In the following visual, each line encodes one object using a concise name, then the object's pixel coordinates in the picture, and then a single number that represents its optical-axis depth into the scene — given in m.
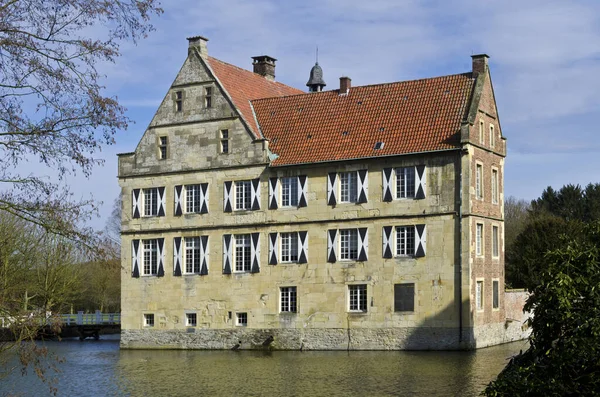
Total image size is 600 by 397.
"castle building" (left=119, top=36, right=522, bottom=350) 34.53
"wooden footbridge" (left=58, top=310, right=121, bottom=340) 49.72
